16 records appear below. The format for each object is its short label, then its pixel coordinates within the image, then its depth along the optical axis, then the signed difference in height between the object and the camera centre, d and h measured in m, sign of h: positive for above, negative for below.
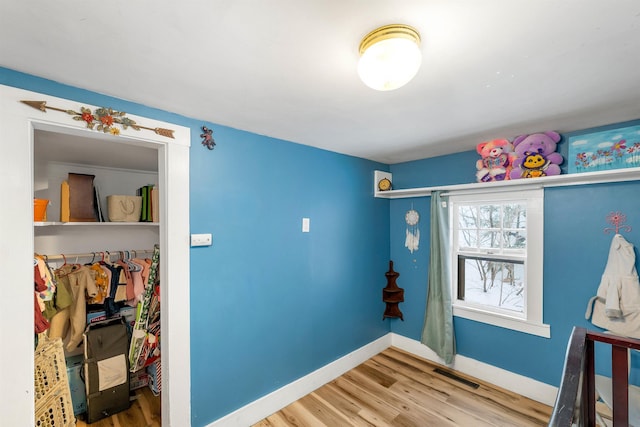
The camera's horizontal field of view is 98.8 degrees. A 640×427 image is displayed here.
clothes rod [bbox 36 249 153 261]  2.53 -0.42
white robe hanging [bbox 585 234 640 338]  1.89 -0.57
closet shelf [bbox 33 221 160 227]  2.24 -0.10
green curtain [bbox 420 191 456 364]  2.82 -0.76
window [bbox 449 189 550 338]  2.38 -0.45
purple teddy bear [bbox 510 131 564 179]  2.15 +0.45
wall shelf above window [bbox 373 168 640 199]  1.88 +0.23
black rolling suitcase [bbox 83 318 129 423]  2.21 -1.30
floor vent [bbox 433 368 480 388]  2.58 -1.63
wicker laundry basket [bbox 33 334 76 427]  1.78 -1.17
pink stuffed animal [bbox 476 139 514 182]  2.33 +0.45
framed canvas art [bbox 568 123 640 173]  1.81 +0.43
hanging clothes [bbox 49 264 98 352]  2.29 -0.82
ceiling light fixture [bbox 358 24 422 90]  0.97 +0.58
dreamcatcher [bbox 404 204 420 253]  3.15 -0.23
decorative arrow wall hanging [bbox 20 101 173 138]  1.40 +0.51
